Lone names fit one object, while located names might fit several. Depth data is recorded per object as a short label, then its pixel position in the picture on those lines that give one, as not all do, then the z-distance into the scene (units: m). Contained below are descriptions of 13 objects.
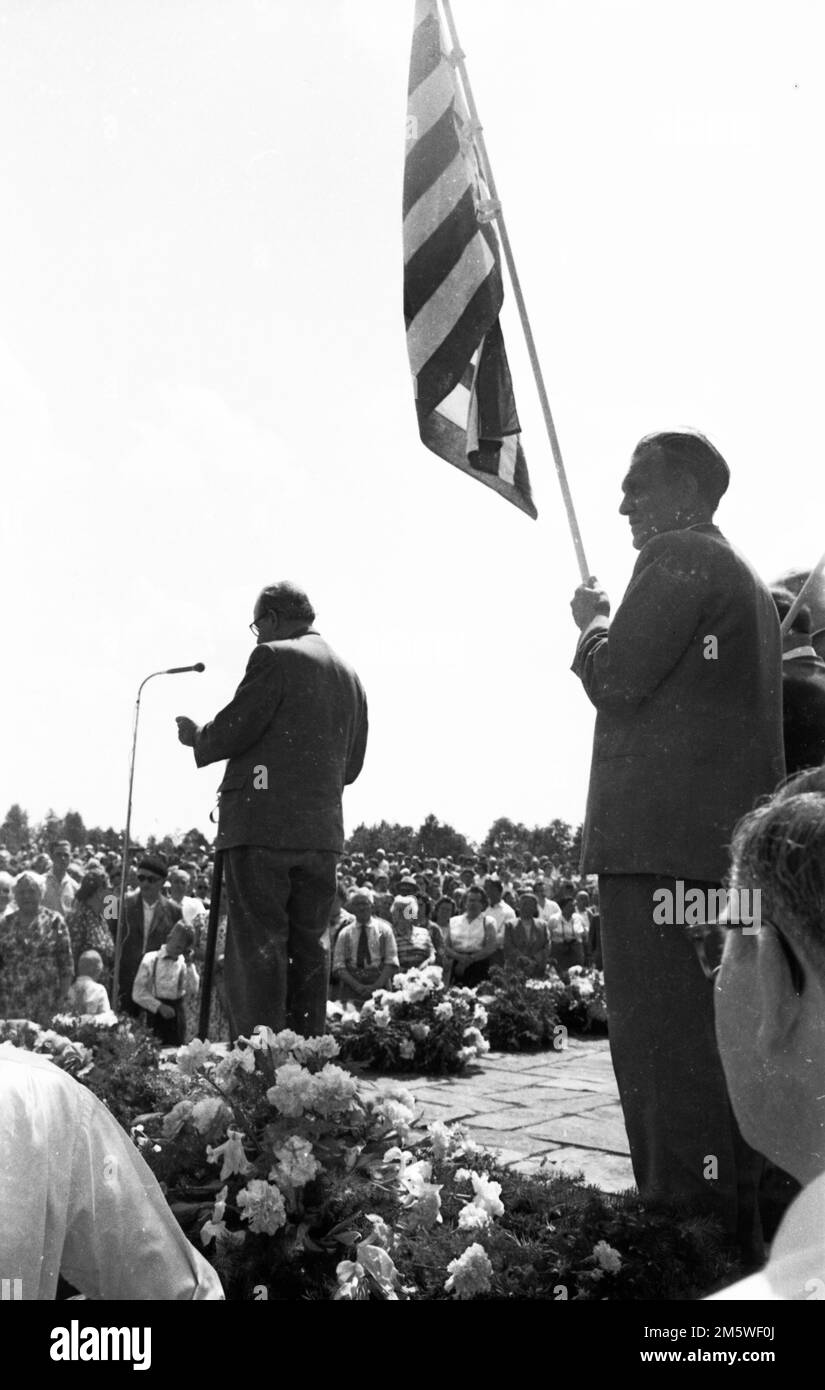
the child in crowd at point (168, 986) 6.71
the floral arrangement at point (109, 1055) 3.42
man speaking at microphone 3.73
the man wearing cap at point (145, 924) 7.31
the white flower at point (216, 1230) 2.24
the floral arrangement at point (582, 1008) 7.66
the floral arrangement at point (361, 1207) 2.17
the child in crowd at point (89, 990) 5.79
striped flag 3.20
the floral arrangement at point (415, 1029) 5.69
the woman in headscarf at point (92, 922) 6.70
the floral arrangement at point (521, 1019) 6.75
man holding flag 2.50
